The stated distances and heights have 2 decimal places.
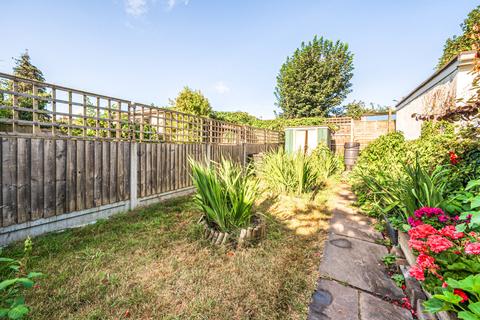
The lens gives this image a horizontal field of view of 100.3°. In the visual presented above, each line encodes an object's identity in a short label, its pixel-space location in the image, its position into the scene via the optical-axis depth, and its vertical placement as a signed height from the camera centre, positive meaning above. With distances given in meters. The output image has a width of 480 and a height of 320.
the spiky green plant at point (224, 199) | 2.33 -0.50
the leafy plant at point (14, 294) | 0.67 -0.95
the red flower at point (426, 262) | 1.20 -0.64
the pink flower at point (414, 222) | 1.64 -0.54
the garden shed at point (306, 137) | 8.43 +0.86
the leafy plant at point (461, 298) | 0.76 -0.60
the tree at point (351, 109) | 18.05 +4.45
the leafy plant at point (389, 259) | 1.89 -0.98
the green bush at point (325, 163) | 5.62 -0.19
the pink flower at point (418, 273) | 1.22 -0.72
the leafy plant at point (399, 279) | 1.61 -1.01
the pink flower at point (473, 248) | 1.00 -0.46
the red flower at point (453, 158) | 2.57 -0.02
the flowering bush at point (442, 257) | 1.07 -0.58
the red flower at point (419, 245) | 1.29 -0.58
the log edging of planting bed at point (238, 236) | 2.25 -0.91
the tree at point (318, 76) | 16.78 +6.83
